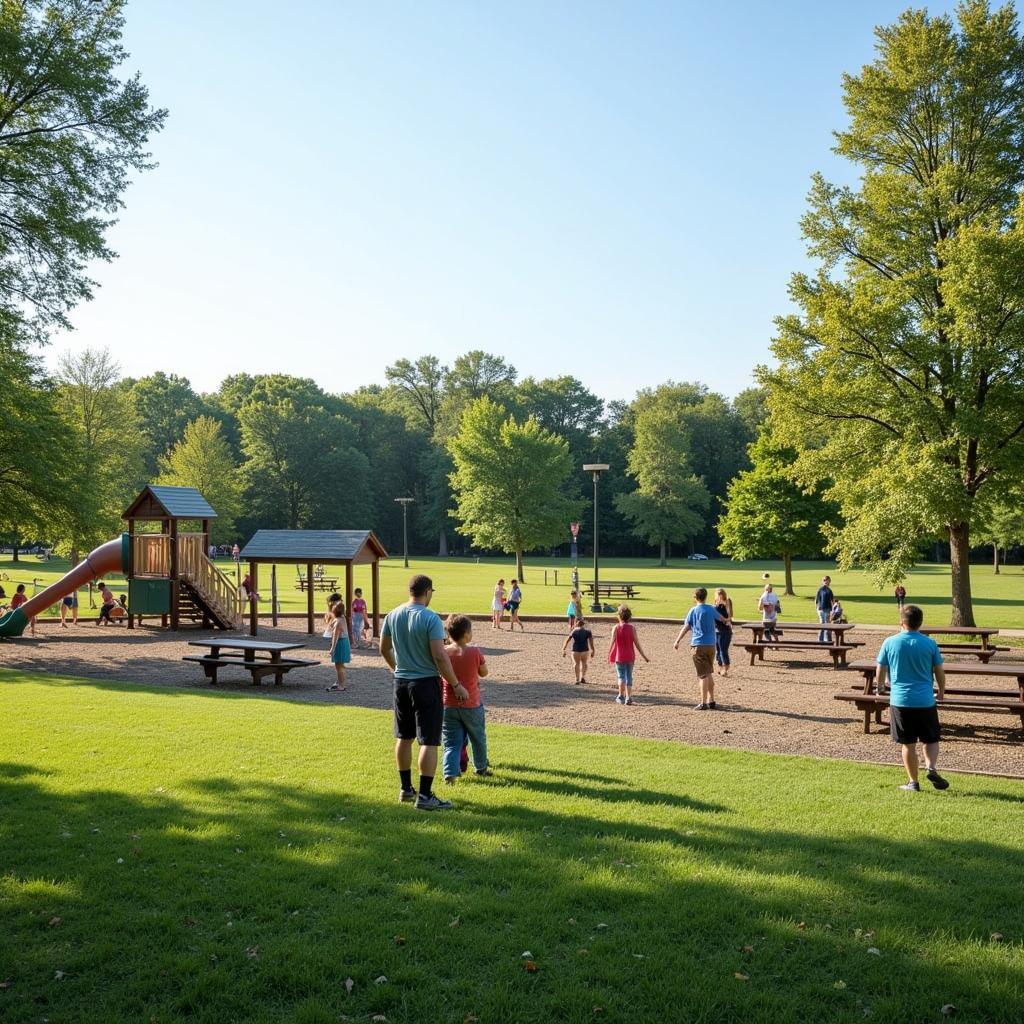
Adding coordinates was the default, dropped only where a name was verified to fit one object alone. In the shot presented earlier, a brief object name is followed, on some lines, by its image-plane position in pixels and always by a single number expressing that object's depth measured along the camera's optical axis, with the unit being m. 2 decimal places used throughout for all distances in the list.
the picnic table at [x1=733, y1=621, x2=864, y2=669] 19.36
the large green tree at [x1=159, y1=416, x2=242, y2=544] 67.88
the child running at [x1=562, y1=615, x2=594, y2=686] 16.91
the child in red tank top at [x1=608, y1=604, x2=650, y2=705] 14.60
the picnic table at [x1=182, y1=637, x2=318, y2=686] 16.94
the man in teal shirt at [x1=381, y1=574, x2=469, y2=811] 7.36
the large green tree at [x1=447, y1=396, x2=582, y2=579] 57.66
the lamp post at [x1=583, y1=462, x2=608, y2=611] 32.94
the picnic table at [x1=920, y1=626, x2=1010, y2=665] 18.16
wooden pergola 25.84
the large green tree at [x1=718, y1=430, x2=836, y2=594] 44.47
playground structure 27.64
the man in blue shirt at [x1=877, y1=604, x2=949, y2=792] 8.55
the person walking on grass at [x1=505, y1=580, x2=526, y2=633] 27.97
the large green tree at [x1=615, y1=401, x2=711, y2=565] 82.31
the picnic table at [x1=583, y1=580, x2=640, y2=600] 40.17
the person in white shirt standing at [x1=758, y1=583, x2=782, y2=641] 22.30
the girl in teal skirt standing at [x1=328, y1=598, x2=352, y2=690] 16.03
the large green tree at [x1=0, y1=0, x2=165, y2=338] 21.14
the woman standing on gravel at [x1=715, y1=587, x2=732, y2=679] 18.34
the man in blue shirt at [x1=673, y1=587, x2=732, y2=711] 14.35
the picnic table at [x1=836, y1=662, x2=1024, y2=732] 11.64
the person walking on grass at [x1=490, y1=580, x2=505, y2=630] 28.73
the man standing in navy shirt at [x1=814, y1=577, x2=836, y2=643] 24.33
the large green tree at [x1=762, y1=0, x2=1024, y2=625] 21.08
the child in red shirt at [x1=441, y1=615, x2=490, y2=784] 8.47
